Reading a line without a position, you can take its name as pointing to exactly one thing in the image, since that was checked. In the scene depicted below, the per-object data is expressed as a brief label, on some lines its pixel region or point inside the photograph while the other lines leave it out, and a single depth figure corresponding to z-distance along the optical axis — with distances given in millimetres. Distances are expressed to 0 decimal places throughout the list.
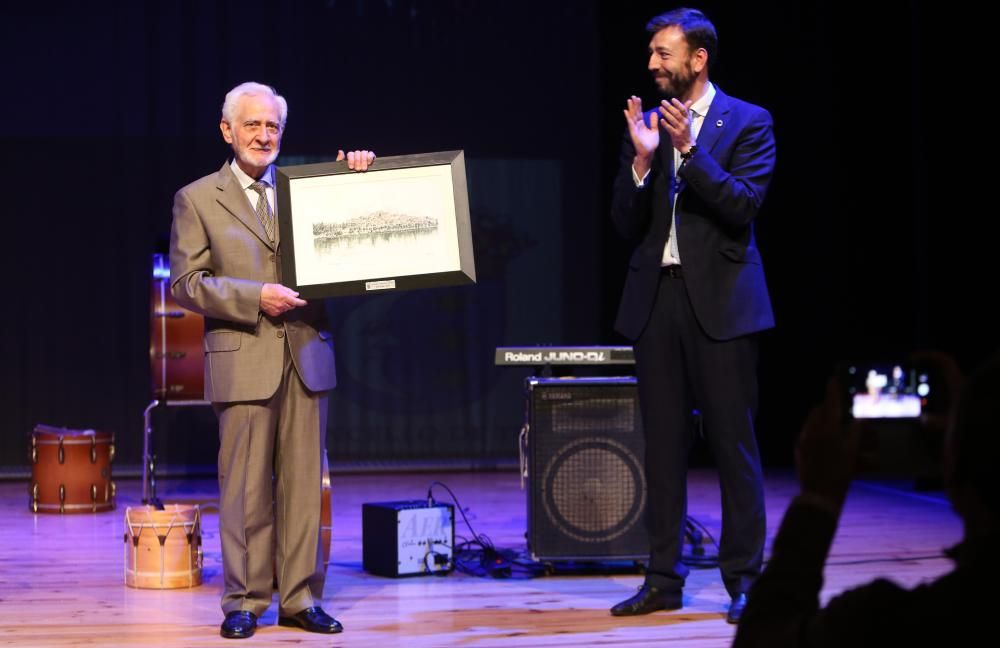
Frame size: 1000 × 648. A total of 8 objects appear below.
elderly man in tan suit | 6820
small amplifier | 8648
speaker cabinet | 8617
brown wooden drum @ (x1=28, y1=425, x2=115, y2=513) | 12125
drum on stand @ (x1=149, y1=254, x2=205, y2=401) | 12008
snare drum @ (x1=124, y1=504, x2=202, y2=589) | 8344
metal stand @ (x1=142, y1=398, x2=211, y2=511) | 11988
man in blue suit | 7125
